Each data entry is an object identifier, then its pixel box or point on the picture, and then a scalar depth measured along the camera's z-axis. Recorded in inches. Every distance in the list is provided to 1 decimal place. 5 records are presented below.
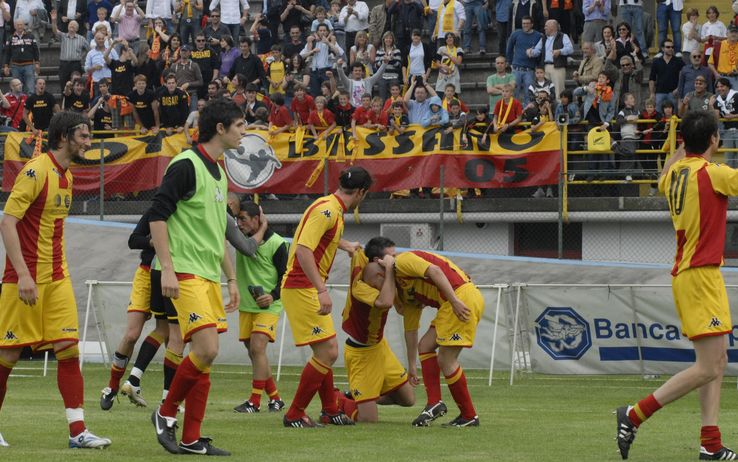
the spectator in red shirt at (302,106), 993.5
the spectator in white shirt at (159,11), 1198.9
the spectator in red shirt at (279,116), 986.7
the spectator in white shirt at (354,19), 1130.0
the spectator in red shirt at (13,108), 1077.8
